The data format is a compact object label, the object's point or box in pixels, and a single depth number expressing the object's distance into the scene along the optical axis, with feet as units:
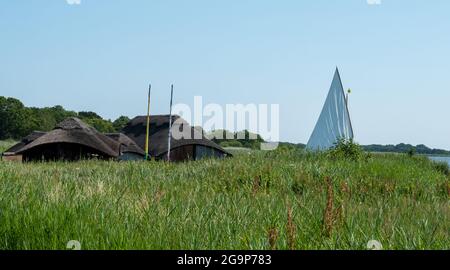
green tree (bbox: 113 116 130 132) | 377.01
